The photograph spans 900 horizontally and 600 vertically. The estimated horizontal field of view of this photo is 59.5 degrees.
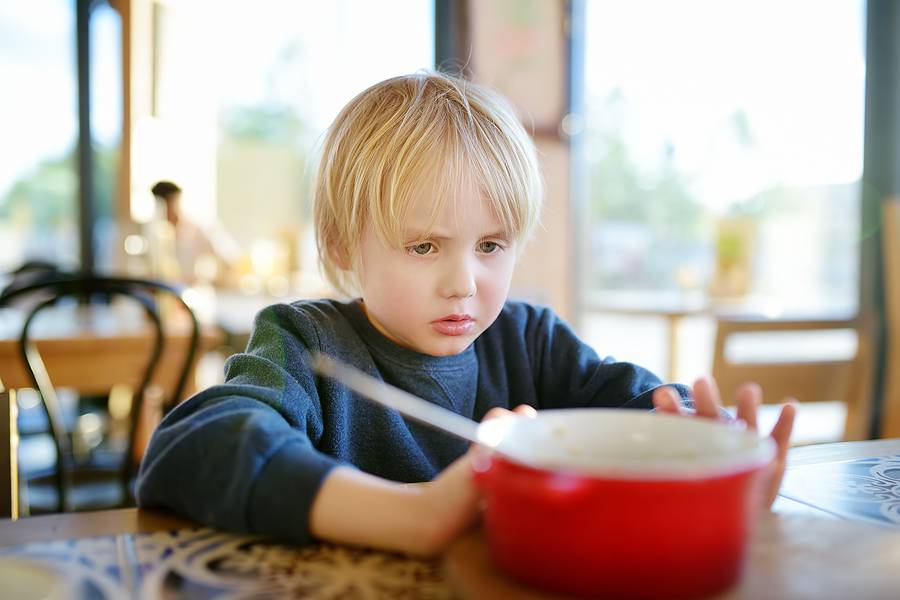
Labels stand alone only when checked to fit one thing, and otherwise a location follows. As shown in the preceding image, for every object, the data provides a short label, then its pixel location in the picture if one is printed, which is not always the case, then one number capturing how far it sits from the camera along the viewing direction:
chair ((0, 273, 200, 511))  1.66
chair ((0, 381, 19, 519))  0.77
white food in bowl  0.41
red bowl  0.36
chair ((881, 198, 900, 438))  2.35
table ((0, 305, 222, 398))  1.78
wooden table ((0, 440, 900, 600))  0.41
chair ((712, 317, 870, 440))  2.29
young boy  0.55
